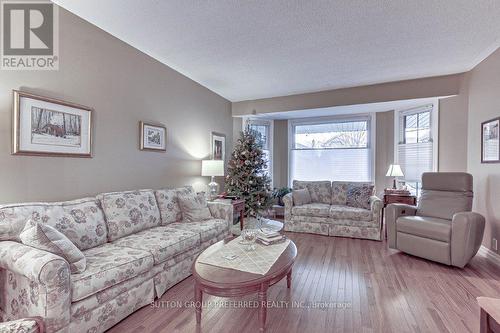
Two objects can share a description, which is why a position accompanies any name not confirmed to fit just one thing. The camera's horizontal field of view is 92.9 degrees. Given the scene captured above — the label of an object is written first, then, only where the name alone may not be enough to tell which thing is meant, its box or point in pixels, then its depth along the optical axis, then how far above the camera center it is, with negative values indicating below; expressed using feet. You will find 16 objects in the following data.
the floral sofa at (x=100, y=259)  4.76 -2.50
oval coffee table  5.23 -2.62
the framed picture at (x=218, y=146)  15.79 +1.30
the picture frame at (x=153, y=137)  10.57 +1.26
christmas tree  15.44 -0.73
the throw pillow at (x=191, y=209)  10.38 -1.97
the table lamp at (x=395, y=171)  14.42 -0.30
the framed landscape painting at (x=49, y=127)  6.72 +1.12
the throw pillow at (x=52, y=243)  5.24 -1.79
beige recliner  9.10 -2.35
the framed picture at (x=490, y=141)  9.72 +1.10
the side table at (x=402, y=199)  13.30 -1.84
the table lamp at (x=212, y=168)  13.44 -0.20
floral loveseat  12.99 -2.78
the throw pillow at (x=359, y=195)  14.02 -1.78
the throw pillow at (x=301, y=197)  14.96 -2.01
